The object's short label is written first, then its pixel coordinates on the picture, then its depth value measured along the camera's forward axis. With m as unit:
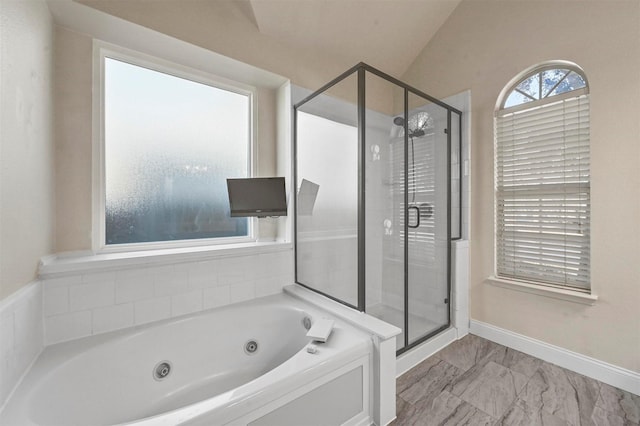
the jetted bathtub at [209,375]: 1.07
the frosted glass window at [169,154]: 1.84
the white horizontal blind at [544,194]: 1.98
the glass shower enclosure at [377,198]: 1.85
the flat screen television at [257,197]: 2.18
